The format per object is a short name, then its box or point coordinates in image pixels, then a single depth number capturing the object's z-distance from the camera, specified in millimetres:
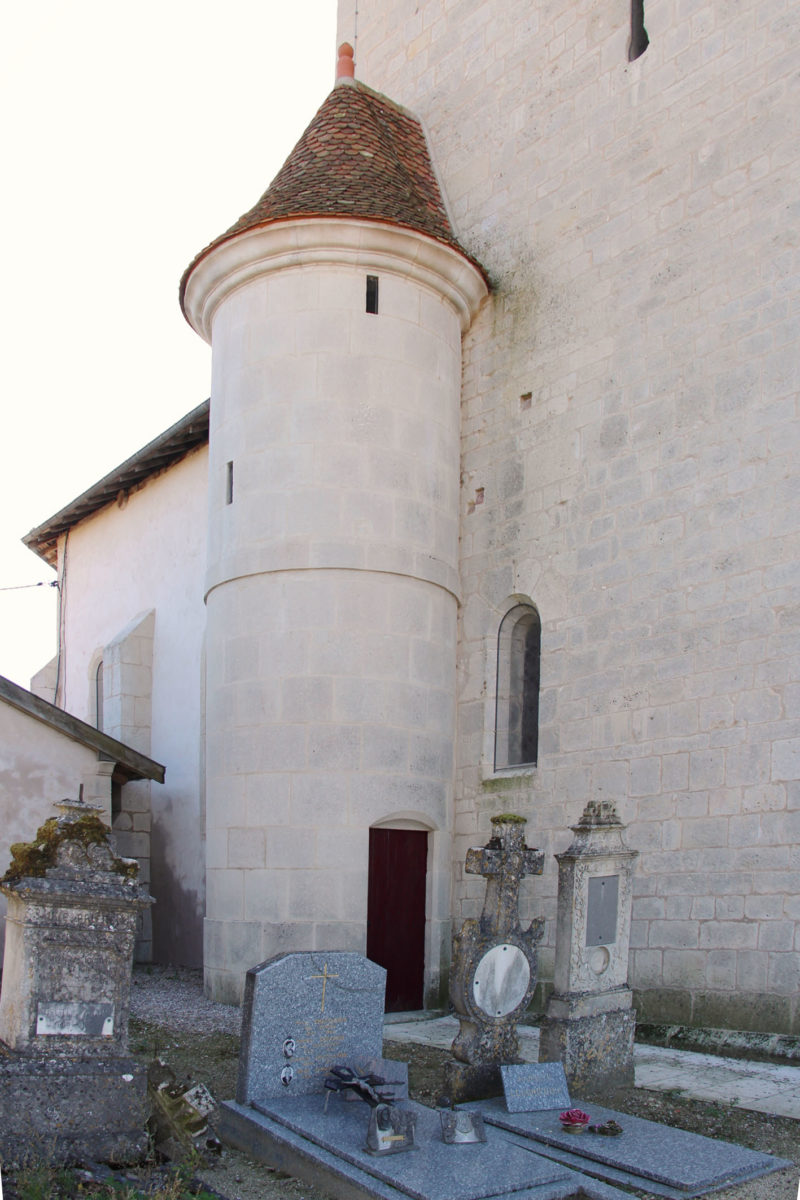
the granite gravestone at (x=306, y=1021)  6270
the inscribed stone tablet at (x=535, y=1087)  6441
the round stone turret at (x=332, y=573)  10719
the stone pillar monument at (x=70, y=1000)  5508
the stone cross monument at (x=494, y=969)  6855
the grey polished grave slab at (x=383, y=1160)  5051
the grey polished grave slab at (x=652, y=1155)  5273
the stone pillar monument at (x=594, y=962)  7156
